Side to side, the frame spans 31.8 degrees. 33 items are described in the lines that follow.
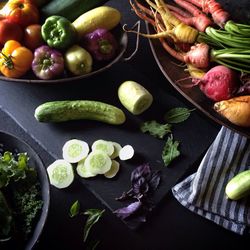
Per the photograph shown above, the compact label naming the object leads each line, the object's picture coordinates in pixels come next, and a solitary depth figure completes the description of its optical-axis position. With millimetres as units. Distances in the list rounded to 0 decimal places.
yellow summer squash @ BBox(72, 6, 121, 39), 1144
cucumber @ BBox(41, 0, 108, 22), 1196
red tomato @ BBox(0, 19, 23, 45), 1108
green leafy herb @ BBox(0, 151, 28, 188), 853
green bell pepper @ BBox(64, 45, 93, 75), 1077
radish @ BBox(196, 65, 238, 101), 954
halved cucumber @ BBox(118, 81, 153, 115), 1059
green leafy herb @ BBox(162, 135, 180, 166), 1005
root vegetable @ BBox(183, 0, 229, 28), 1020
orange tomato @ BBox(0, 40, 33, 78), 1063
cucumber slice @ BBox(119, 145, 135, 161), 1012
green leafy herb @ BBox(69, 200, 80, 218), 950
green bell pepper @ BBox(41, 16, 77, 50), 1092
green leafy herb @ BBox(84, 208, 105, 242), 931
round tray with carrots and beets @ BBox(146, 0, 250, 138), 952
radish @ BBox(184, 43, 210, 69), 991
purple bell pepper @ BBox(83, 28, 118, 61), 1104
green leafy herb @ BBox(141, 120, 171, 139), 1043
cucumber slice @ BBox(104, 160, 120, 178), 988
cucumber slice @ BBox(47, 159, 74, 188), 976
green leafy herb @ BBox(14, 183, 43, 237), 830
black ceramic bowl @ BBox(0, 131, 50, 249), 805
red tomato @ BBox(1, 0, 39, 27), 1140
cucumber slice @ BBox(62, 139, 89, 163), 1006
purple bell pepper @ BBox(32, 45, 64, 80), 1068
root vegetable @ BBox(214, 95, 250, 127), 916
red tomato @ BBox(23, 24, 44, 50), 1122
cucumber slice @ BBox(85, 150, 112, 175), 979
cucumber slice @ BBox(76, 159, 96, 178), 983
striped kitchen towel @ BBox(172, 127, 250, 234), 944
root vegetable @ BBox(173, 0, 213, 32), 1036
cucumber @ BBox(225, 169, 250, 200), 912
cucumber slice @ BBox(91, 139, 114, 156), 1010
